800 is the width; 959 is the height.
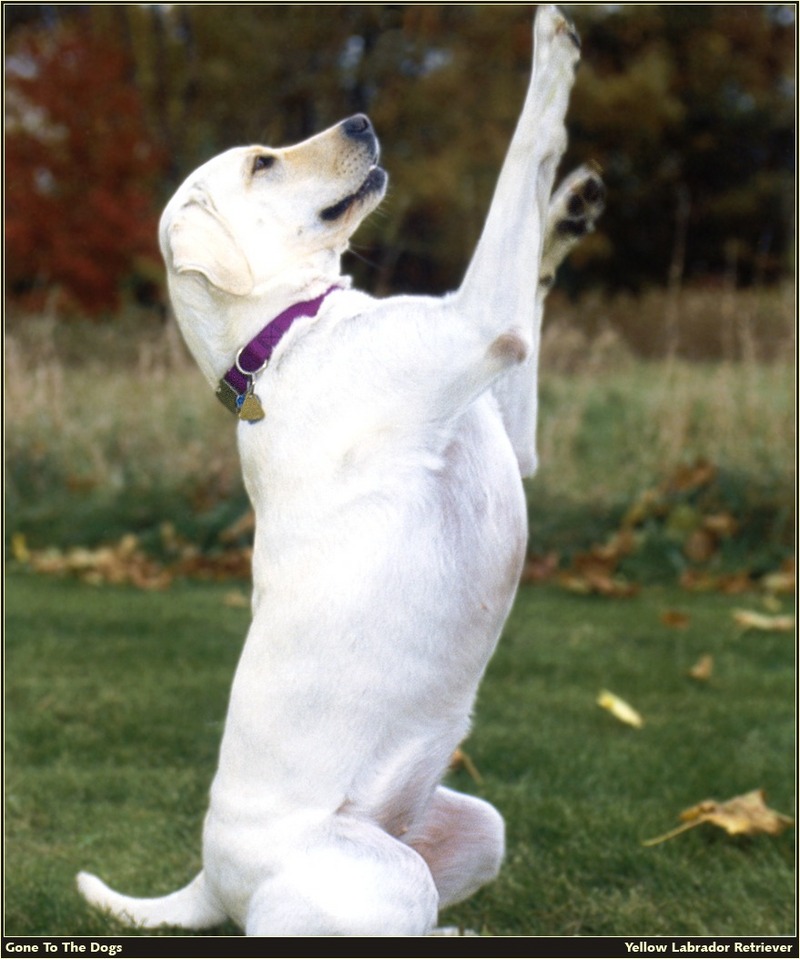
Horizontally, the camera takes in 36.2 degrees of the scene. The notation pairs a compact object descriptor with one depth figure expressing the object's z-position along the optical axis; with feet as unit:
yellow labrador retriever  7.43
